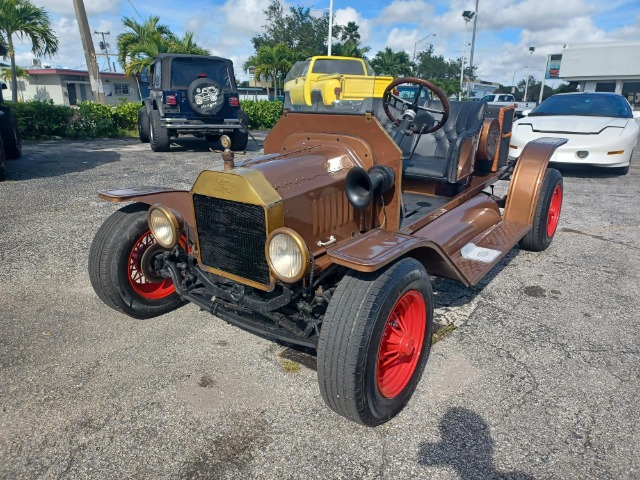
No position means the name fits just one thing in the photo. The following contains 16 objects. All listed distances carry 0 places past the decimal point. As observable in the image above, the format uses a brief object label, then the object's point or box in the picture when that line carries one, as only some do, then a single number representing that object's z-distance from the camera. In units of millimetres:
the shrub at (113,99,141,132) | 14055
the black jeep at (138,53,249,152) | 10250
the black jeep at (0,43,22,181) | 8672
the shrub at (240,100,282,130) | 16561
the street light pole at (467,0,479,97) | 29031
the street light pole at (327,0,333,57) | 20797
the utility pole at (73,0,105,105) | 14465
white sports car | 7672
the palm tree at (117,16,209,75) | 20844
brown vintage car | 2121
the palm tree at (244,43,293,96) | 27094
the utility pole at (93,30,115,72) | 48531
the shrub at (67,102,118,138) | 13266
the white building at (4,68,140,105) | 33625
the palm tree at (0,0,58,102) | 17047
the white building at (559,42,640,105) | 33125
